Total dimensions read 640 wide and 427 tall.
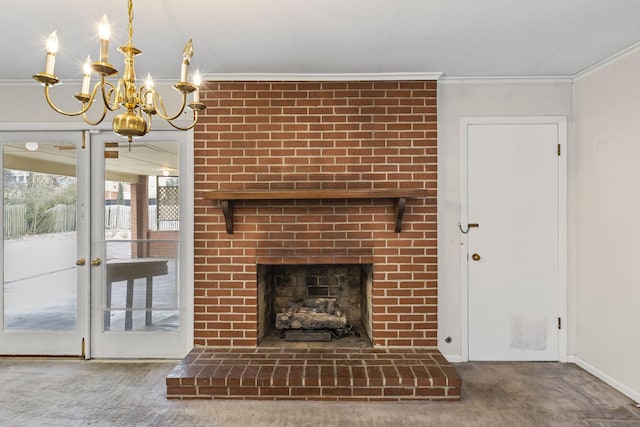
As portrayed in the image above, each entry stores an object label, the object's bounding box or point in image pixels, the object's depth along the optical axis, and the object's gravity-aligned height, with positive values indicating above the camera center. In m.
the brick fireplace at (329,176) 3.35 +0.31
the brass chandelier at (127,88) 1.48 +0.50
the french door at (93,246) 3.47 -0.26
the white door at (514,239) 3.41 -0.18
